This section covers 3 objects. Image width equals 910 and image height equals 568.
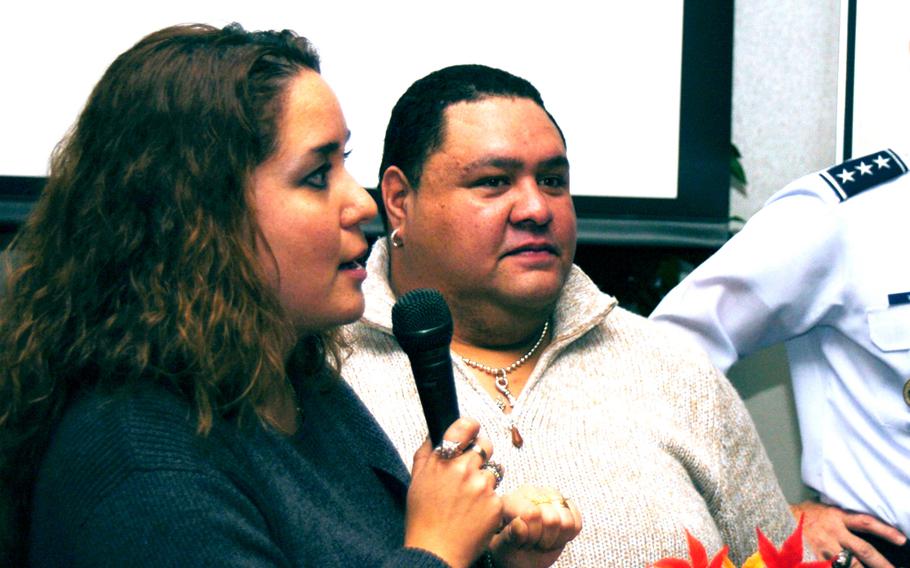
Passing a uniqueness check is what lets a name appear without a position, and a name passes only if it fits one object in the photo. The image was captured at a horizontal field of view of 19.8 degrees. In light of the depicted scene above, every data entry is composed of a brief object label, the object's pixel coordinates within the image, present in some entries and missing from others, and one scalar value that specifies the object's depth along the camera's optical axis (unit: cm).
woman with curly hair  190
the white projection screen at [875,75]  280
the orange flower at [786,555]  189
